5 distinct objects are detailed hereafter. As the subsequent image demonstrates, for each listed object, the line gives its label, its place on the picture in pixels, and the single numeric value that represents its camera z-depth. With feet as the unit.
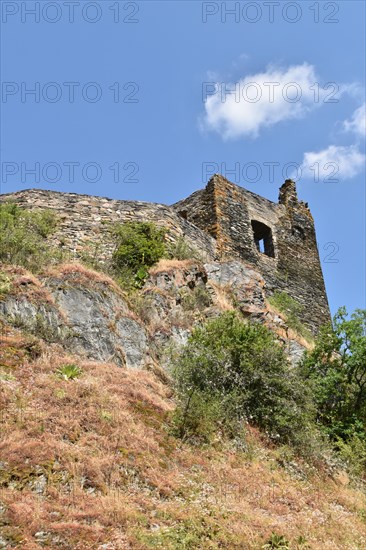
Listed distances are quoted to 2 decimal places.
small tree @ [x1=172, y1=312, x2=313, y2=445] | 30.68
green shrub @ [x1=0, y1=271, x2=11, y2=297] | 34.30
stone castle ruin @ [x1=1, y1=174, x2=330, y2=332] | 52.54
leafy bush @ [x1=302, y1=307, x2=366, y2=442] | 39.29
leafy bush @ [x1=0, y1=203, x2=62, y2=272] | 40.50
